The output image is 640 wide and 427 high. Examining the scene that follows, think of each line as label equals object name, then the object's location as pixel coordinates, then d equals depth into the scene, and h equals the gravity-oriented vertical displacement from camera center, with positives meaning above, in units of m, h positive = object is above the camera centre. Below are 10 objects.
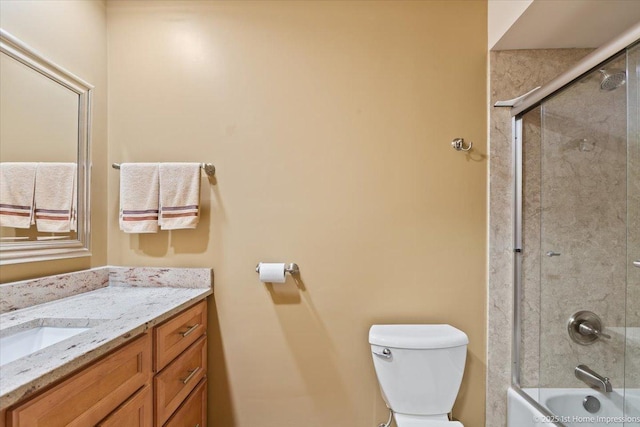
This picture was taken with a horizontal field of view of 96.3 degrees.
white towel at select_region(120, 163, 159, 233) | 1.42 +0.08
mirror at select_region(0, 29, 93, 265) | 1.08 +0.35
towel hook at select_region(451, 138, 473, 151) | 1.46 +0.35
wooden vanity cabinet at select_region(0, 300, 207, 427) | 0.67 -0.53
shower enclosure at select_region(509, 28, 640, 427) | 1.22 -0.17
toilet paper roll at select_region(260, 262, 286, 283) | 1.41 -0.30
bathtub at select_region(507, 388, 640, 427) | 1.21 -0.89
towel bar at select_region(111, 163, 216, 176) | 1.47 +0.23
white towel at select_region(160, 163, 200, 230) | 1.43 +0.09
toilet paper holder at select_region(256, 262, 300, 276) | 1.44 -0.28
